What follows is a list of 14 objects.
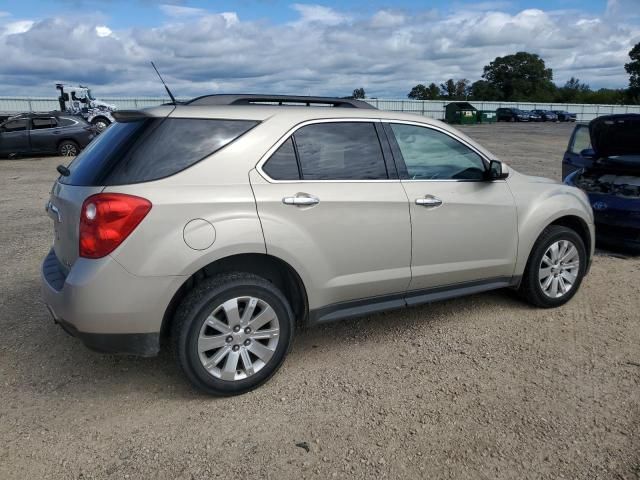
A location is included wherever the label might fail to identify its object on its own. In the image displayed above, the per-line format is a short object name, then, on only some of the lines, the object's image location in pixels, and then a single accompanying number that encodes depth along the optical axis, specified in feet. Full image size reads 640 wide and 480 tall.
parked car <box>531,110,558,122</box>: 179.63
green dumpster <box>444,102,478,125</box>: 153.17
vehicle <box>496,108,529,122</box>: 173.58
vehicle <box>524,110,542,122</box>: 176.24
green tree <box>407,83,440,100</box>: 310.04
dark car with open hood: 19.71
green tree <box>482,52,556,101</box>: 332.39
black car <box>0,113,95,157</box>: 58.59
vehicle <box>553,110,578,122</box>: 186.19
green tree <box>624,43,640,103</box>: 279.49
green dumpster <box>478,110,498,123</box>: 161.63
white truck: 95.20
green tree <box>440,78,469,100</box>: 326.24
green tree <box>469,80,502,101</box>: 330.13
